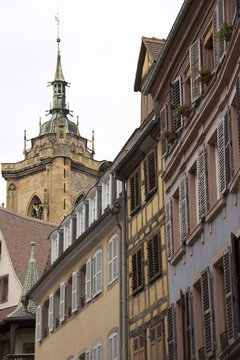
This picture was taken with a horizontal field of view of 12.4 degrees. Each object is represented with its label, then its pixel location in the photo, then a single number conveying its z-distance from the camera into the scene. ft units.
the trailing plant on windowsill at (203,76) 72.28
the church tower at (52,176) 389.80
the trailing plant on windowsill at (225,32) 66.18
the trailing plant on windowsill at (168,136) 82.63
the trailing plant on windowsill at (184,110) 77.92
